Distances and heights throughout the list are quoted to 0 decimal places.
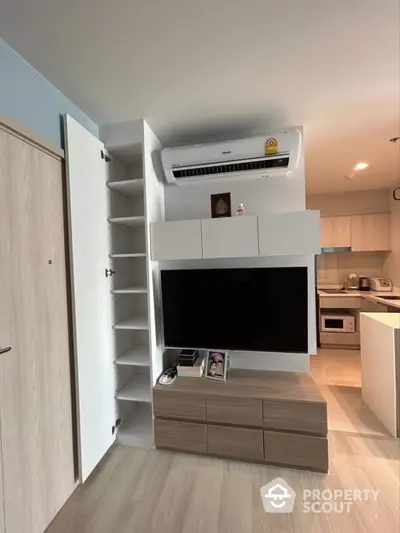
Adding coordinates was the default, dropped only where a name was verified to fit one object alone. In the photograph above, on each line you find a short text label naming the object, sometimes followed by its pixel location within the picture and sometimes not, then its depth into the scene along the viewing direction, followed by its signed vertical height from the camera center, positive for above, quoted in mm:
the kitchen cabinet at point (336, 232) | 4188 +409
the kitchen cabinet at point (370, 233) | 4078 +370
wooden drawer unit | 1773 -1149
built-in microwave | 4023 -1029
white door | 1702 -205
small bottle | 2075 +391
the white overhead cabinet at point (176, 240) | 2037 +169
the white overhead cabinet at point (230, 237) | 1973 +177
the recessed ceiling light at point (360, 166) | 2966 +1052
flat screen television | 1992 -391
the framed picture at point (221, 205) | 2168 +462
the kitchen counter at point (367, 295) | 3666 -579
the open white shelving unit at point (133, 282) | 2059 -170
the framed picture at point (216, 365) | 2096 -860
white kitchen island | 2115 -983
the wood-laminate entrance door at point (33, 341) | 1261 -424
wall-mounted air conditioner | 1929 +783
